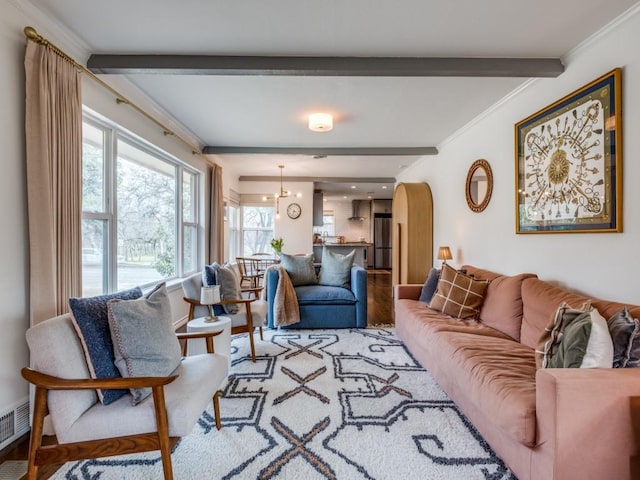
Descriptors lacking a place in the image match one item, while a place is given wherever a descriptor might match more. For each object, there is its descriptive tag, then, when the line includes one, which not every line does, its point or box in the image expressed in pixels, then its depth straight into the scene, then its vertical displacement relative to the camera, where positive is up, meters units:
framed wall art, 1.95 +0.55
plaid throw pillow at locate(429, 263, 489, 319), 2.83 -0.55
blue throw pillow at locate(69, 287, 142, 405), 1.41 -0.47
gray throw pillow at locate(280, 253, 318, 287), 4.17 -0.43
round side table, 2.36 -0.78
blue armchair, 3.83 -0.88
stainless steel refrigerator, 10.89 +0.02
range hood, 10.90 +0.95
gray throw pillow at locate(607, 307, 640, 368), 1.39 -0.49
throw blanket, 3.62 -0.79
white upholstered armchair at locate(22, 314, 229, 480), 1.29 -0.76
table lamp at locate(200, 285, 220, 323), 2.43 -0.46
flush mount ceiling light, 3.33 +1.28
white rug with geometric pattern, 1.55 -1.16
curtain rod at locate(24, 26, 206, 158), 1.78 +1.20
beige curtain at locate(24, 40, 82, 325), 1.79 +0.38
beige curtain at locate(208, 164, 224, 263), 4.95 +0.34
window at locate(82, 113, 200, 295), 2.58 +0.28
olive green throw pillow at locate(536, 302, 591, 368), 1.61 -0.52
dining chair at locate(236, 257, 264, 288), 5.71 -0.69
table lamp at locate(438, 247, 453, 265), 4.05 -0.22
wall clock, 7.33 +0.66
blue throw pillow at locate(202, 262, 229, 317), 2.93 -0.39
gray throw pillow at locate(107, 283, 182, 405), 1.44 -0.50
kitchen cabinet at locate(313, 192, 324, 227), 7.97 +0.75
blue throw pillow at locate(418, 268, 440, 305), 3.37 -0.55
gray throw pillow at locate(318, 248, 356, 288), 4.19 -0.46
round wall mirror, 3.41 +0.62
